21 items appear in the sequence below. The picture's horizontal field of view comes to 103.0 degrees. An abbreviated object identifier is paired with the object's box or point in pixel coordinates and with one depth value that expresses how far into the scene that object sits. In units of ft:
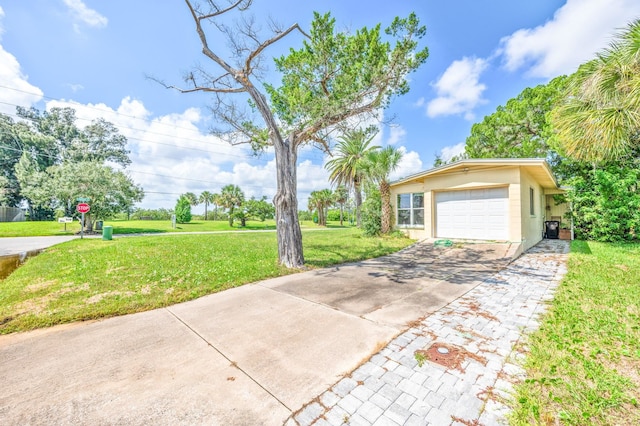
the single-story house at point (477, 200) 29.58
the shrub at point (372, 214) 44.34
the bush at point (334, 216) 146.41
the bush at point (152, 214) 123.65
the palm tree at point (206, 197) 138.62
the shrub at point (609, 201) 30.55
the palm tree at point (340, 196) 109.99
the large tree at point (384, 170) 41.04
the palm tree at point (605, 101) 16.93
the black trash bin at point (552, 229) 42.78
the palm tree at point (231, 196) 94.99
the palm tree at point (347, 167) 67.36
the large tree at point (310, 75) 21.71
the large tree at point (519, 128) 52.95
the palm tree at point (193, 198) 141.38
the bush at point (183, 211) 102.58
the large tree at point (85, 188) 56.65
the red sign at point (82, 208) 45.16
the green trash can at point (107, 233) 44.27
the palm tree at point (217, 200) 101.99
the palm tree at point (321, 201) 109.70
